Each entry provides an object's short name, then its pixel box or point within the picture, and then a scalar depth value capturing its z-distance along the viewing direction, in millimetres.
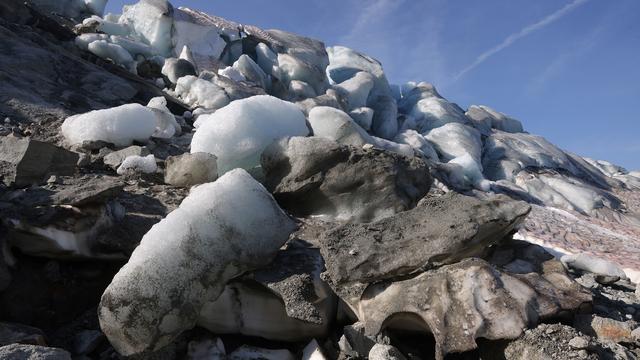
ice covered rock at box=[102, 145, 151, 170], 3635
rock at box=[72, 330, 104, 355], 2012
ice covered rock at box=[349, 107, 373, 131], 12680
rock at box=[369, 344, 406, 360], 1902
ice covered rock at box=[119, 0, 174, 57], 12500
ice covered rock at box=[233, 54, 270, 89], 11594
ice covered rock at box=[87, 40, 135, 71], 8273
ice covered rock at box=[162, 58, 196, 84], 9867
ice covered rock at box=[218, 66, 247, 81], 10781
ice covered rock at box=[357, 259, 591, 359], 1862
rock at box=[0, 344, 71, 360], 1554
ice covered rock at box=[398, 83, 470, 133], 15180
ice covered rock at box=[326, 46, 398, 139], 13822
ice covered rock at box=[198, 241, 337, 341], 2184
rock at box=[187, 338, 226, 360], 2070
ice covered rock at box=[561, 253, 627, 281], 3725
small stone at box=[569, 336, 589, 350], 1745
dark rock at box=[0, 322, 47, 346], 1787
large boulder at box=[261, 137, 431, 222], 3195
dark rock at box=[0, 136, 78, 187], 2777
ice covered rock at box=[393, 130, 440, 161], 11969
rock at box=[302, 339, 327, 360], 2049
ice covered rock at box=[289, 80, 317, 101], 12148
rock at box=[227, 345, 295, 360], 2098
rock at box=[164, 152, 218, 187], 3279
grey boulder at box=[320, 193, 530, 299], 2180
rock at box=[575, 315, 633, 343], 2029
